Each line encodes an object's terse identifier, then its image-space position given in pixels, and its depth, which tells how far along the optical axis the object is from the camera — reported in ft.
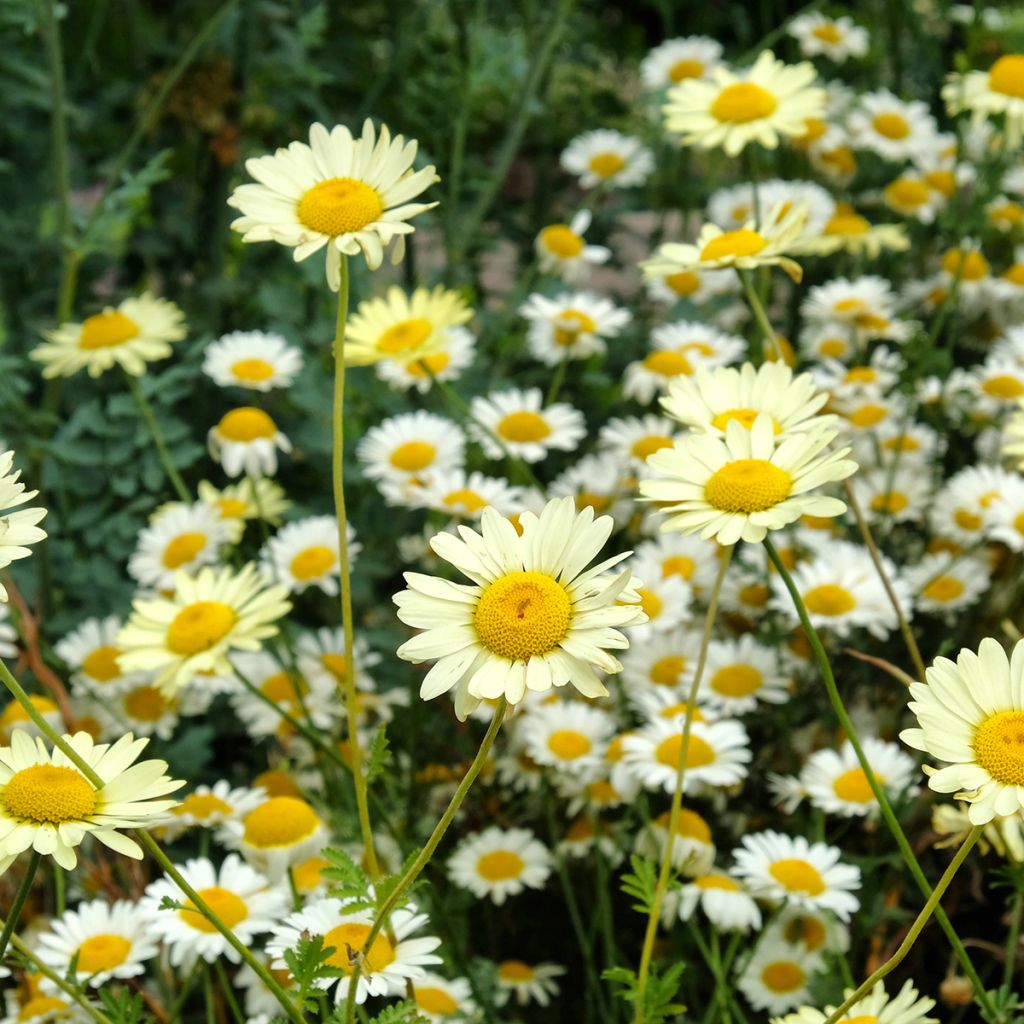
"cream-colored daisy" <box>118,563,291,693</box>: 1.97
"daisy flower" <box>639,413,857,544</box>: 1.60
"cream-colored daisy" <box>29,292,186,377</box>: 2.51
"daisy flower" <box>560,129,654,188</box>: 3.39
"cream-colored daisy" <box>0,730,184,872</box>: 1.49
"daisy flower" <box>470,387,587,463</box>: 2.54
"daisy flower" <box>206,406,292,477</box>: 2.37
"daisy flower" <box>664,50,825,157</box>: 2.42
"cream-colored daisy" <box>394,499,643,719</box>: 1.47
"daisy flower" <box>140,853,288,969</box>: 1.86
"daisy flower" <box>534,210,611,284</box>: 2.90
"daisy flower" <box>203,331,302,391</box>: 2.50
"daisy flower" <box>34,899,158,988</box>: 1.91
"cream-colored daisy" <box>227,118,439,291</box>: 1.67
